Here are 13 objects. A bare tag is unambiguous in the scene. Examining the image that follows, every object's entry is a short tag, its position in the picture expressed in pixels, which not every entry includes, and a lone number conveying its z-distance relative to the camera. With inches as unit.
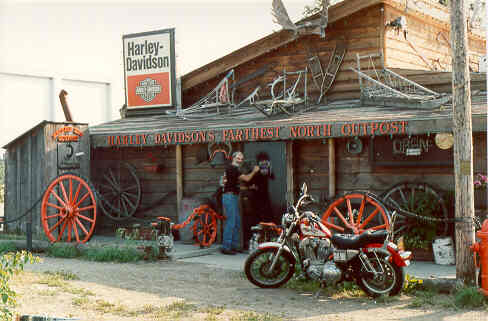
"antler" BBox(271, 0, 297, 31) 511.5
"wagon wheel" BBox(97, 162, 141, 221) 557.0
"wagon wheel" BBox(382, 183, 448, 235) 404.5
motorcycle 314.9
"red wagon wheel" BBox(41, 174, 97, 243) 488.1
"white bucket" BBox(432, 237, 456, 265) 390.9
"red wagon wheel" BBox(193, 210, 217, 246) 482.9
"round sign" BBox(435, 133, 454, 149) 385.7
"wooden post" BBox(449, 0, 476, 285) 311.4
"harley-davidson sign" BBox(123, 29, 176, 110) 576.1
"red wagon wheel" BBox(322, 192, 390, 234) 403.5
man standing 452.1
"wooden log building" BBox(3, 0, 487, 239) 421.7
